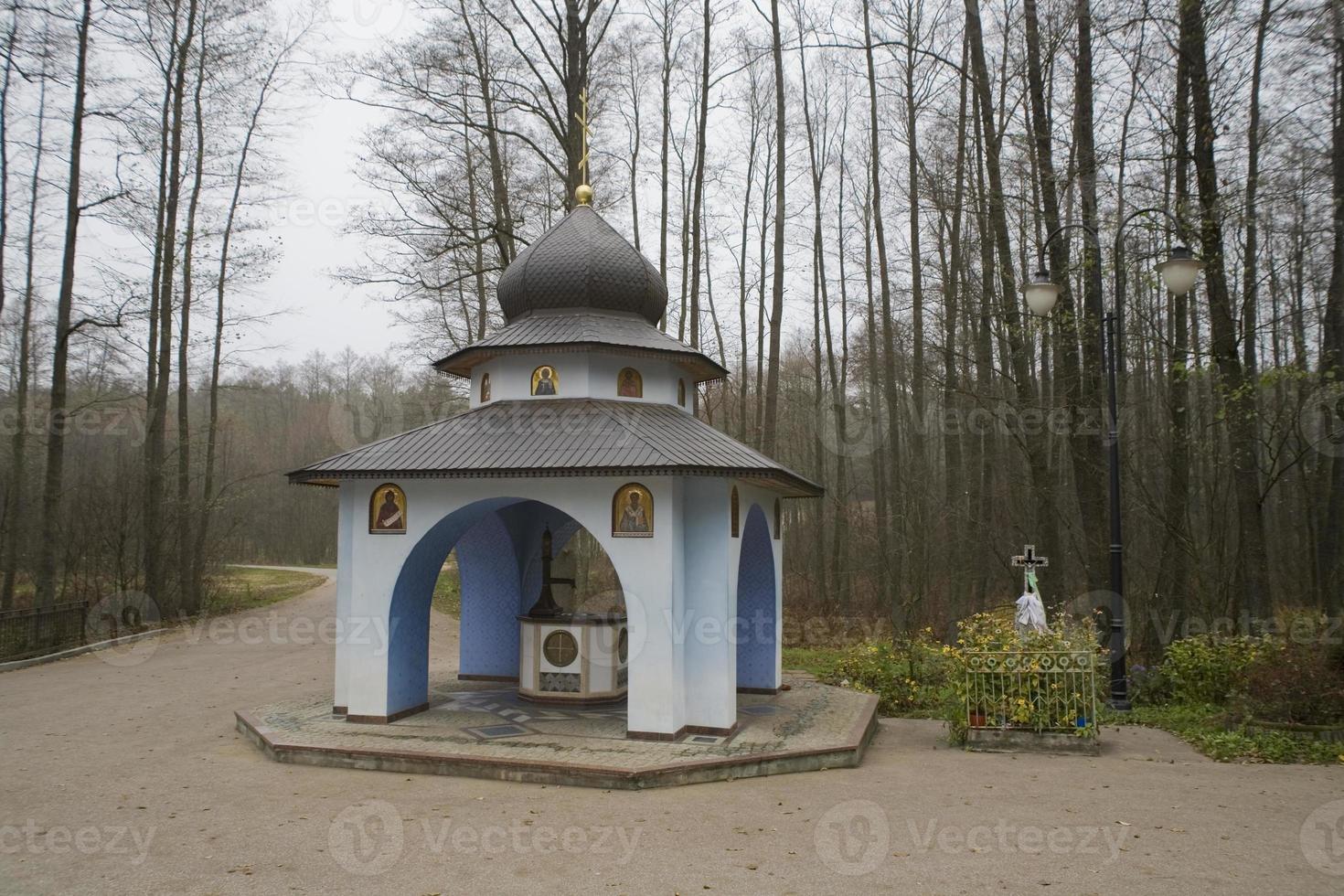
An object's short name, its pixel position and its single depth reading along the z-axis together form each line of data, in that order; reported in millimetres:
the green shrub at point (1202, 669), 11469
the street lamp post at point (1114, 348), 9328
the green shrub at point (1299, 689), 9469
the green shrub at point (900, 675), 12680
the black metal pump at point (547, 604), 11836
